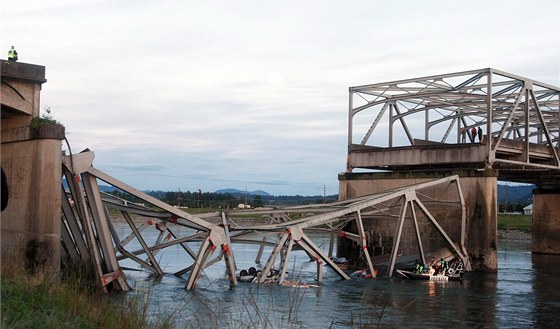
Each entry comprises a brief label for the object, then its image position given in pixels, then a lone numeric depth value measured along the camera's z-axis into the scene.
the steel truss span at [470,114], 41.47
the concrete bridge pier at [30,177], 24.19
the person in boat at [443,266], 35.59
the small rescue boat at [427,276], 34.78
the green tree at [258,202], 96.88
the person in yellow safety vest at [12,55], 25.98
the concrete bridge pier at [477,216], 39.12
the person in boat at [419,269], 35.44
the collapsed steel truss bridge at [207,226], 25.78
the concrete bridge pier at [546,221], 58.62
